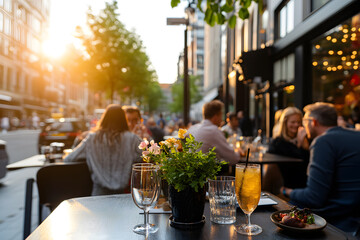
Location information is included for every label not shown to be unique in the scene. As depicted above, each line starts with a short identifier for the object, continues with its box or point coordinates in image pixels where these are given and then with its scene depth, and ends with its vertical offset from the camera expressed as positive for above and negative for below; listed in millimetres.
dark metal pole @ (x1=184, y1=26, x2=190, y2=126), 8690 +1091
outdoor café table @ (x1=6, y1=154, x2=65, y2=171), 3546 -457
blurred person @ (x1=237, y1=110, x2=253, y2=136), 11953 +36
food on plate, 1461 -417
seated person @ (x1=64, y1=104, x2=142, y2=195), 3221 -310
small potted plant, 1480 -233
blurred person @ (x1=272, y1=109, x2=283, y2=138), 4736 -23
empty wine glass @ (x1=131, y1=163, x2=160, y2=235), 1423 -269
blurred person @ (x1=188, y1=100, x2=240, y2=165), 3756 -157
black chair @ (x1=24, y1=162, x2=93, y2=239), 3154 -577
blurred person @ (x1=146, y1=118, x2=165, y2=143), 8273 -188
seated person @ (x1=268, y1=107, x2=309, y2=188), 4188 -212
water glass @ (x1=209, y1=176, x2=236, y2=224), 1545 -350
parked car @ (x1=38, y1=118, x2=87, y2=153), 11948 -257
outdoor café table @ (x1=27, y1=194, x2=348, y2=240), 1408 -473
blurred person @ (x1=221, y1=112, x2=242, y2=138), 9078 +135
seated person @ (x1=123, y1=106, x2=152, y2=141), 5520 +112
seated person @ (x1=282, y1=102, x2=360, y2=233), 2453 -390
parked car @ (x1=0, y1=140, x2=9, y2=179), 5906 -645
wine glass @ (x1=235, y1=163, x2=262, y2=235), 1479 -290
